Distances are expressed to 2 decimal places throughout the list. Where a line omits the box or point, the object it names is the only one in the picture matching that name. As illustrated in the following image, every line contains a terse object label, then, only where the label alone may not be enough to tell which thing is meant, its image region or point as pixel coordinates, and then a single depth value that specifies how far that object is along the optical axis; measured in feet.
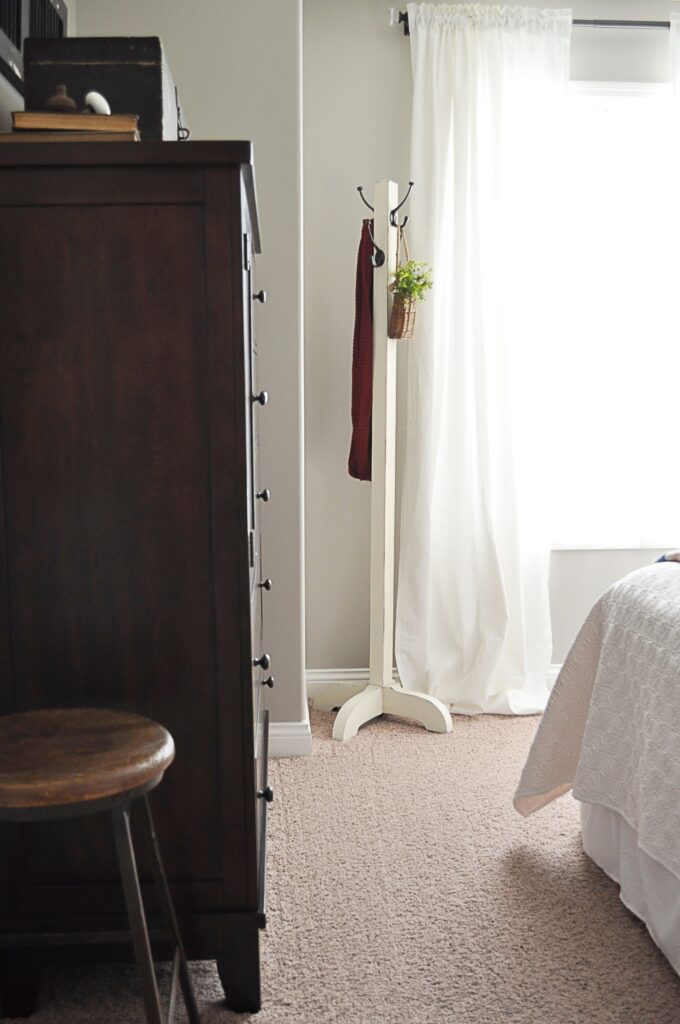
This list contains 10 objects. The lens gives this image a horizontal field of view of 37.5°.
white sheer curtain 11.73
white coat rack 10.95
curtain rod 11.86
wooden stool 4.17
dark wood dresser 5.39
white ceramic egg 5.58
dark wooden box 5.89
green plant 10.78
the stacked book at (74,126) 5.45
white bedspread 6.33
